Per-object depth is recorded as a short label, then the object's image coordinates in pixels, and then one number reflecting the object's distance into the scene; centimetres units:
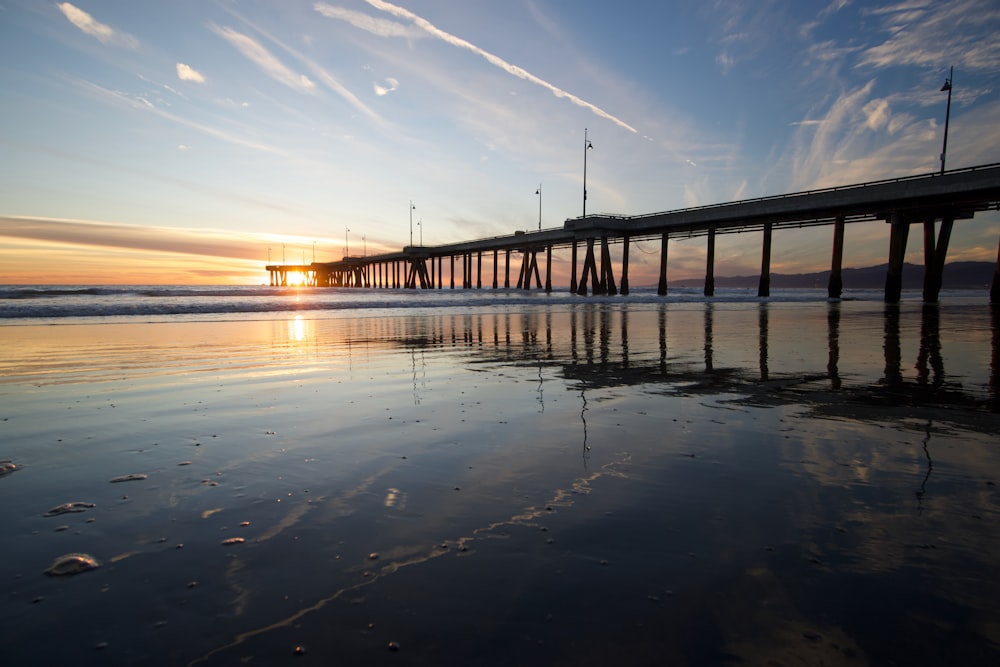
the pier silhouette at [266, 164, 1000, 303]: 3042
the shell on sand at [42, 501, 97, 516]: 296
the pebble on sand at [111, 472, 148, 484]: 348
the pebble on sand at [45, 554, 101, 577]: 232
